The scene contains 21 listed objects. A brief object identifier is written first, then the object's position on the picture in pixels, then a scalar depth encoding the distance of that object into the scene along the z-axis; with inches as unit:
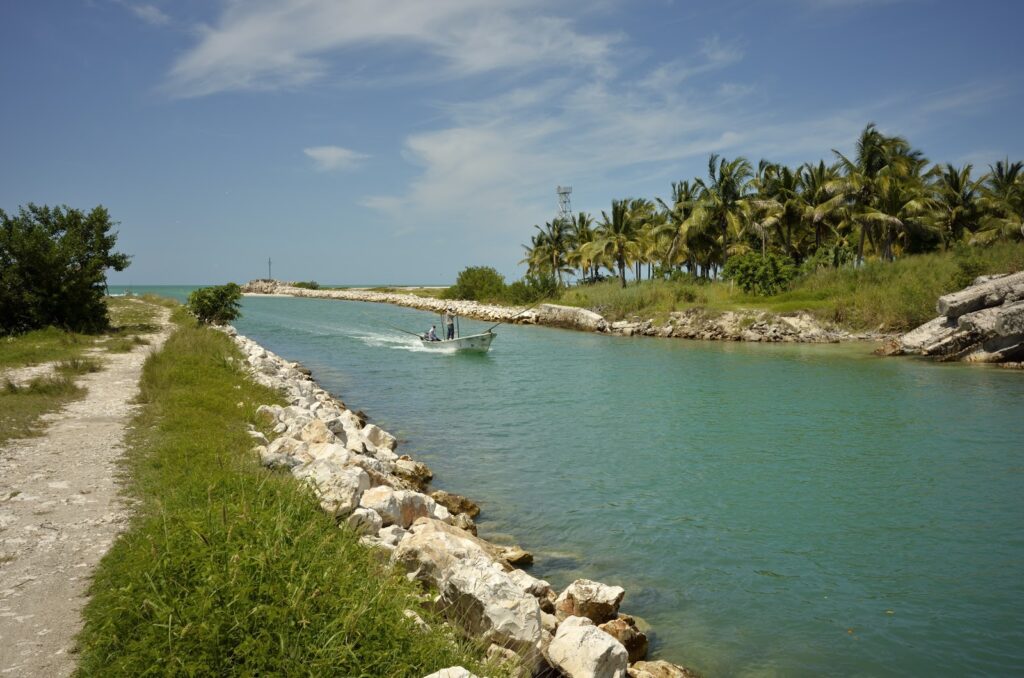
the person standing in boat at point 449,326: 1304.3
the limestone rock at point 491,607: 202.4
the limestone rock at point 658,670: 219.1
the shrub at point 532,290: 2493.8
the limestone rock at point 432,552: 224.4
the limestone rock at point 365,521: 256.8
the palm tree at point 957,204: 1998.0
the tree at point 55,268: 900.6
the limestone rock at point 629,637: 242.4
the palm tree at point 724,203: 1924.2
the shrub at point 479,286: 2800.2
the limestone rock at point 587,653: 194.2
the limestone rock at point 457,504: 395.5
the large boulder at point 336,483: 267.6
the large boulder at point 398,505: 289.4
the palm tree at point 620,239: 2244.1
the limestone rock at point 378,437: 492.4
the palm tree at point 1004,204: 1833.2
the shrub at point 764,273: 1696.6
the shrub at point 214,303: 1344.5
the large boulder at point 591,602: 255.8
